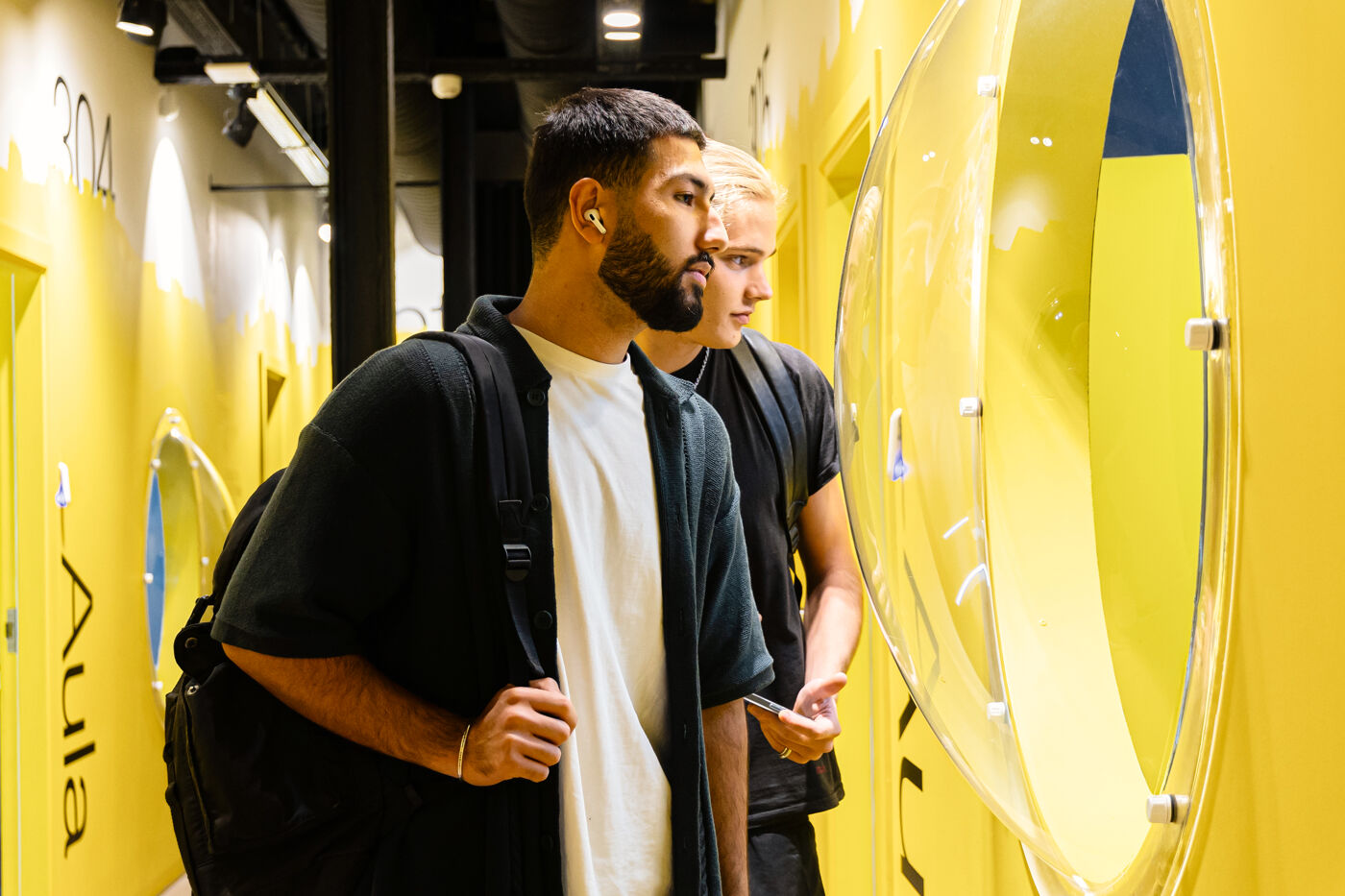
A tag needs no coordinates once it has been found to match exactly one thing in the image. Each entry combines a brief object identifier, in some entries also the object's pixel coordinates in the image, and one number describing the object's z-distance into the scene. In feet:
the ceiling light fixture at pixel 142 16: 14.89
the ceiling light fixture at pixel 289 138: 19.43
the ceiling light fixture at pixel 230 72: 17.89
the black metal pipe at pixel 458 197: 28.43
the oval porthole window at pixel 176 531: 17.40
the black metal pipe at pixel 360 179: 12.06
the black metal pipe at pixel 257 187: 20.97
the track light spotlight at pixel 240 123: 20.57
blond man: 6.11
